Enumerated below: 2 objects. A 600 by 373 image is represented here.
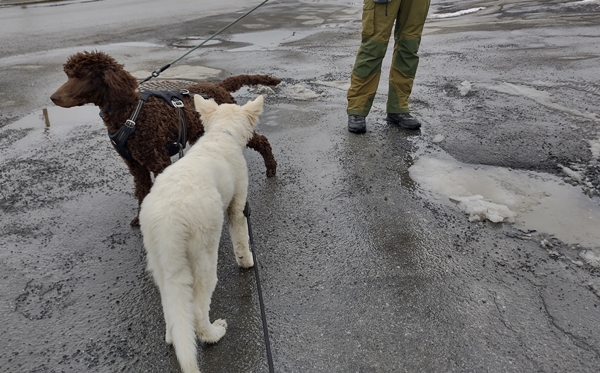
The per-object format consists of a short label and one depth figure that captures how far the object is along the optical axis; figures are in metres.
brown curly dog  2.95
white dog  2.07
